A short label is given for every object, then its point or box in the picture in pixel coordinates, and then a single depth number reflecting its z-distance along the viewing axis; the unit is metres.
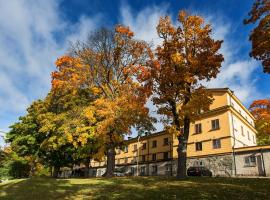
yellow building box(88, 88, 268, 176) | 36.50
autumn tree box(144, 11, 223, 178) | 21.20
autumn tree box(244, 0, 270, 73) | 15.10
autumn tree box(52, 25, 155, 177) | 26.95
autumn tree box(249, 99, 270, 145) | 49.73
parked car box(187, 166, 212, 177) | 31.95
